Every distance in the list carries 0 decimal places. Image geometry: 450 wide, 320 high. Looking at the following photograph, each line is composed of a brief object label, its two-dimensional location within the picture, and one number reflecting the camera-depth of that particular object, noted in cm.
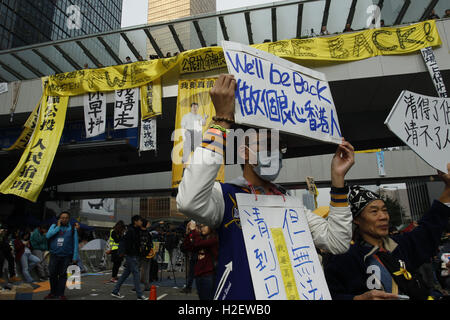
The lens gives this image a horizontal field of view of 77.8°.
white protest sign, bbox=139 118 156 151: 906
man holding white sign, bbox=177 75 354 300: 114
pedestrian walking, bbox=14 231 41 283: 776
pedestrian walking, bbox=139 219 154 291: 642
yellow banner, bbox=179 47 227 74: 839
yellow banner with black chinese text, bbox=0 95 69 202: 823
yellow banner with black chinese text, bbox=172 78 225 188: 791
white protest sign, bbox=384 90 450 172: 218
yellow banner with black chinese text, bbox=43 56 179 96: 890
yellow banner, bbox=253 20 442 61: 761
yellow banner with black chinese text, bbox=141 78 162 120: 898
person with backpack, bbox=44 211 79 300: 568
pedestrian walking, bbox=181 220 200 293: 507
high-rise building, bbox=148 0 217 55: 6088
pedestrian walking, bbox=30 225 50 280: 877
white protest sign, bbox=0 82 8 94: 1124
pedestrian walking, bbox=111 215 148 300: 589
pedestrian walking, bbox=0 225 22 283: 747
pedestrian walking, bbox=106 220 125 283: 820
